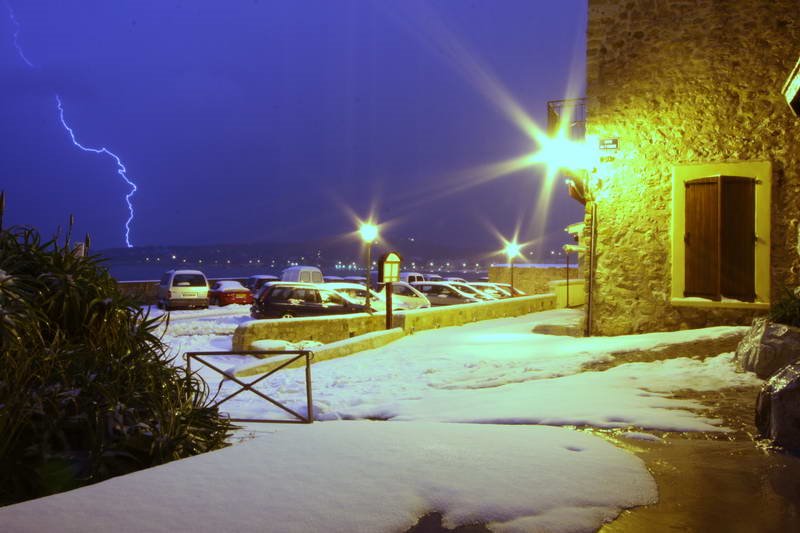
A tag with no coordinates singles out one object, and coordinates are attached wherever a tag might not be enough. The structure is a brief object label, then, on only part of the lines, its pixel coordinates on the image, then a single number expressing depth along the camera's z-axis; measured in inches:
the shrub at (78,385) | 170.6
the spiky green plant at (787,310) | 292.2
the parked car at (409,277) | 1285.7
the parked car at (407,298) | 864.9
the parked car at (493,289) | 1005.2
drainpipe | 461.1
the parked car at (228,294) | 1089.9
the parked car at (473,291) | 950.4
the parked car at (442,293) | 937.5
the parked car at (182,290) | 977.5
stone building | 408.2
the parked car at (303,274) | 1051.3
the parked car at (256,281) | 1213.0
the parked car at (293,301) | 705.6
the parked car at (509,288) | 1106.2
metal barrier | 266.4
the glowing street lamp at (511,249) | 1329.1
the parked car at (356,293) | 778.8
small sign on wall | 450.6
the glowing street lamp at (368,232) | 821.9
